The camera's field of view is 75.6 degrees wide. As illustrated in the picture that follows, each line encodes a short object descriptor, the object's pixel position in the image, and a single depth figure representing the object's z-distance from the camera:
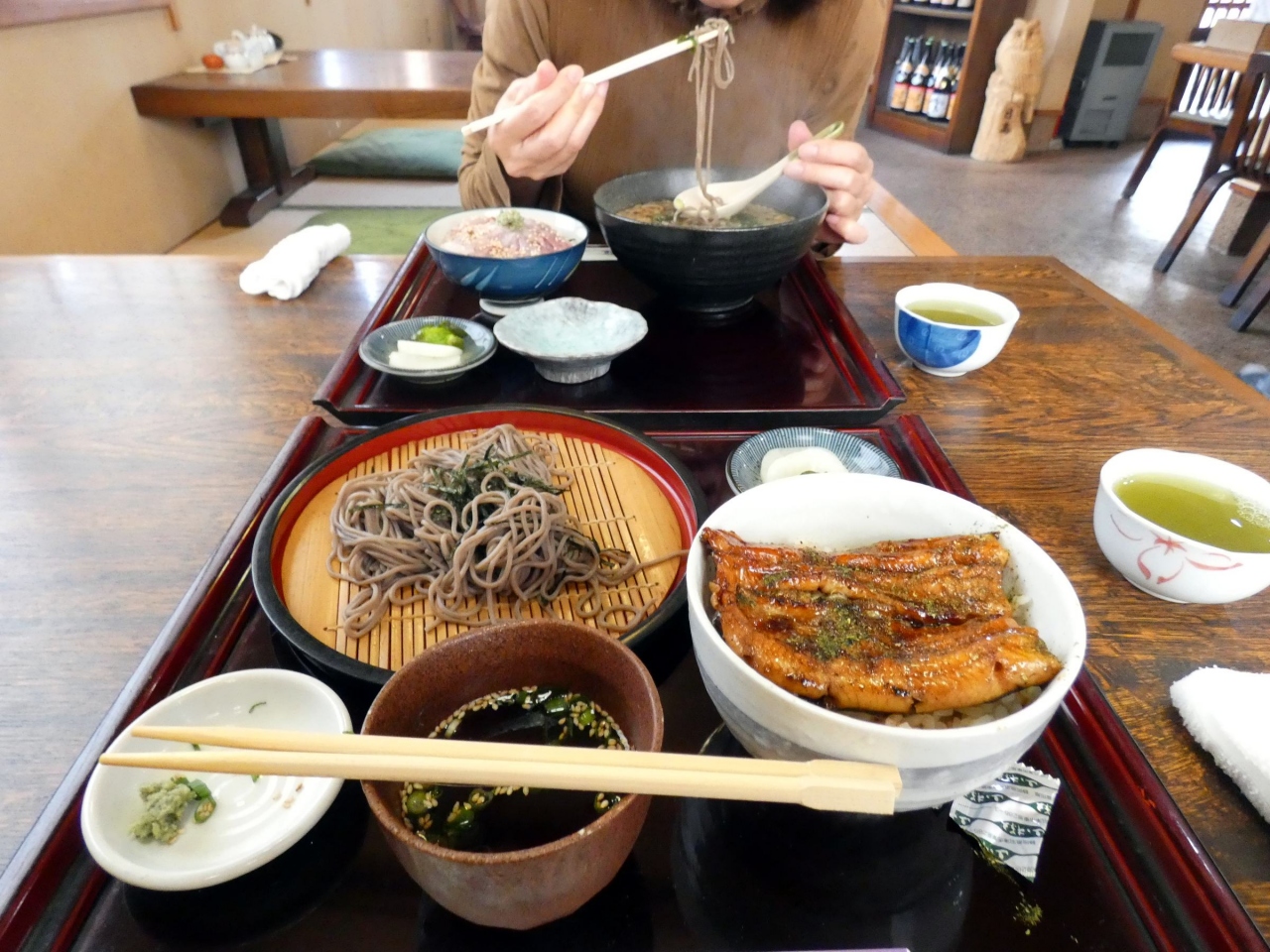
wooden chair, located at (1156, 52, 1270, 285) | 1.52
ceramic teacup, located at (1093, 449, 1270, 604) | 0.38
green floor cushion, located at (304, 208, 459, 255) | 1.49
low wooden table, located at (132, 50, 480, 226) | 1.50
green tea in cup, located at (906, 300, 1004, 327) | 0.62
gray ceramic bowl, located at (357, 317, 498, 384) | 0.55
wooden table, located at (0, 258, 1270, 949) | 0.37
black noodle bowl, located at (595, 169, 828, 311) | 0.57
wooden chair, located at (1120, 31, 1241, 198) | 1.90
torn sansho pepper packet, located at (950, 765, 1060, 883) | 0.31
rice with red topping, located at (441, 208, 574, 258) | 0.66
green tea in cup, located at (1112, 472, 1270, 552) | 0.41
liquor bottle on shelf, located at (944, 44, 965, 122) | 2.67
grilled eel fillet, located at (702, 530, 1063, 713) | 0.28
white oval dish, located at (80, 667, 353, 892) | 0.28
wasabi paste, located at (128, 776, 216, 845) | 0.31
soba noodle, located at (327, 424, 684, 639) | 0.41
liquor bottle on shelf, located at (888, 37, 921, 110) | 2.89
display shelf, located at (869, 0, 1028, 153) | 2.51
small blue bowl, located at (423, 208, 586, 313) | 0.63
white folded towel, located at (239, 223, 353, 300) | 0.70
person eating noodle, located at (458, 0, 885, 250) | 0.78
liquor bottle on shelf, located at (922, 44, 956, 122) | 2.74
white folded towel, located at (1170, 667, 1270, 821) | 0.32
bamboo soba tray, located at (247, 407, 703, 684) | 0.38
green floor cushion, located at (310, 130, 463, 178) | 1.92
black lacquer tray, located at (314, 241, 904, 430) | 0.54
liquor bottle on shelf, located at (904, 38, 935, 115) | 2.83
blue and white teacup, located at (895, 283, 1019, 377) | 0.57
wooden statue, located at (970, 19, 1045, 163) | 2.44
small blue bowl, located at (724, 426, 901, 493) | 0.47
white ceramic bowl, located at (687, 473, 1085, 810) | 0.25
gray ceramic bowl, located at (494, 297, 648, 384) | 0.56
